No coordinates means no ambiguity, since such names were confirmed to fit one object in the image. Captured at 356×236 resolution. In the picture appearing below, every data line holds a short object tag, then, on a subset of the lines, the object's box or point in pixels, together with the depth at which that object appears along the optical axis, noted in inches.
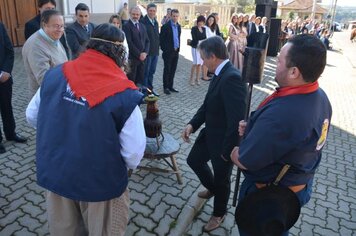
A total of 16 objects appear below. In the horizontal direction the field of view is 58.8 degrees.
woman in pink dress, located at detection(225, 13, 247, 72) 348.2
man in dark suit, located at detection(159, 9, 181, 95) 290.0
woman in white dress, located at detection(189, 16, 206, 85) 319.6
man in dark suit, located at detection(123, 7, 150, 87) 246.7
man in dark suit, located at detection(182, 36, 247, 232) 100.8
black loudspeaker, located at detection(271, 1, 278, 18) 594.6
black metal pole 93.6
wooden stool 141.1
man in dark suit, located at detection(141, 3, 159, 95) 273.7
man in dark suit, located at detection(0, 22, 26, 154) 161.9
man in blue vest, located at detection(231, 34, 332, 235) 67.7
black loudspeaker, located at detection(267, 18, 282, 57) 587.5
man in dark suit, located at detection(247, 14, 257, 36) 412.3
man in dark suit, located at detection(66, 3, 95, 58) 189.0
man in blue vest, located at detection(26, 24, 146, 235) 67.5
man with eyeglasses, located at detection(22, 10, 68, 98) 135.3
